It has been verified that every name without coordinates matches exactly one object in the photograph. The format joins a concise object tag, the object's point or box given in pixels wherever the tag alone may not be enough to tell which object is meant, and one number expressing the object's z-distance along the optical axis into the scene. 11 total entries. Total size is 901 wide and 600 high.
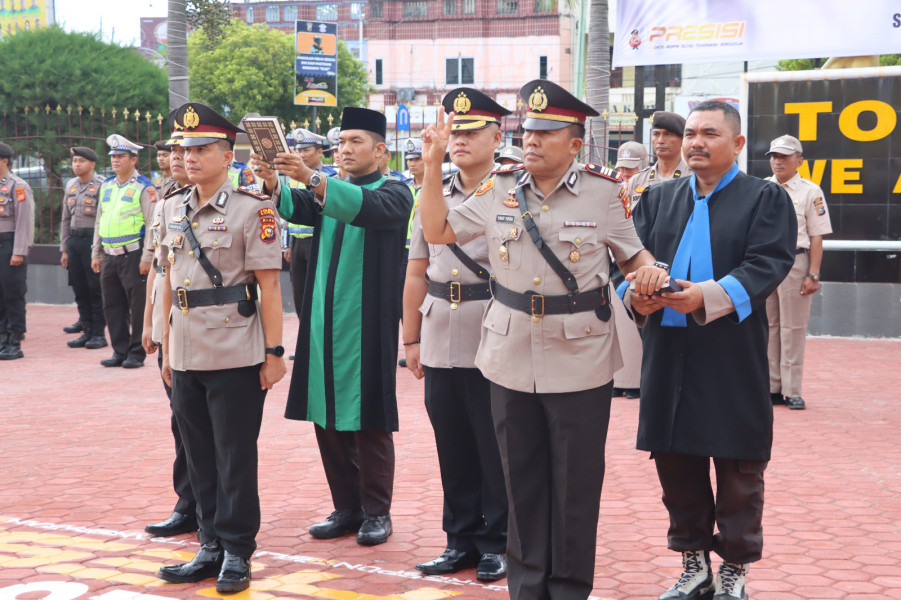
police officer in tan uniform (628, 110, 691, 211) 7.16
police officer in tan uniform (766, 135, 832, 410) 8.43
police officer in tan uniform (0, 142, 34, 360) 10.88
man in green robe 5.07
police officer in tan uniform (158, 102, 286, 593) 4.44
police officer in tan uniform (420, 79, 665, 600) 3.82
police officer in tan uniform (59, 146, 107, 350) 11.43
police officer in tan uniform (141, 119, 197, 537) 4.91
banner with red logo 12.11
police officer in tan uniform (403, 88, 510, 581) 4.59
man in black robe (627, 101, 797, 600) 4.00
